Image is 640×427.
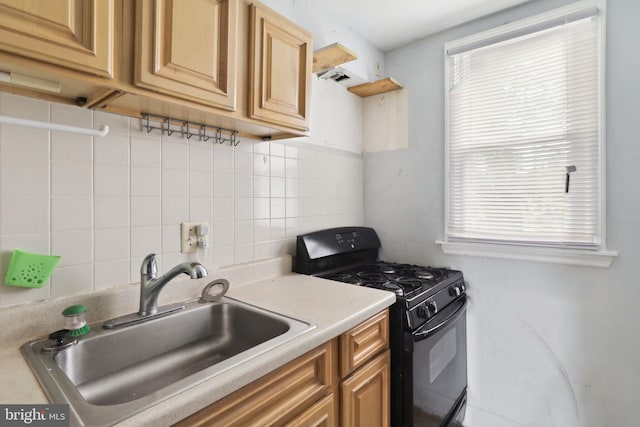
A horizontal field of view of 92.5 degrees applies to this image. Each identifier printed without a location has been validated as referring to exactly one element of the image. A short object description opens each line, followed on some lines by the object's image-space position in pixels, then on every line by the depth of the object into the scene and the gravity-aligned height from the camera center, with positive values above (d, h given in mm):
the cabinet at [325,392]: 778 -555
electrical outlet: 1271 -104
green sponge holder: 878 -170
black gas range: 1327 -502
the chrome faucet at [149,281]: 1072 -245
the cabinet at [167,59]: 715 +441
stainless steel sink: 660 -434
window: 1532 +408
